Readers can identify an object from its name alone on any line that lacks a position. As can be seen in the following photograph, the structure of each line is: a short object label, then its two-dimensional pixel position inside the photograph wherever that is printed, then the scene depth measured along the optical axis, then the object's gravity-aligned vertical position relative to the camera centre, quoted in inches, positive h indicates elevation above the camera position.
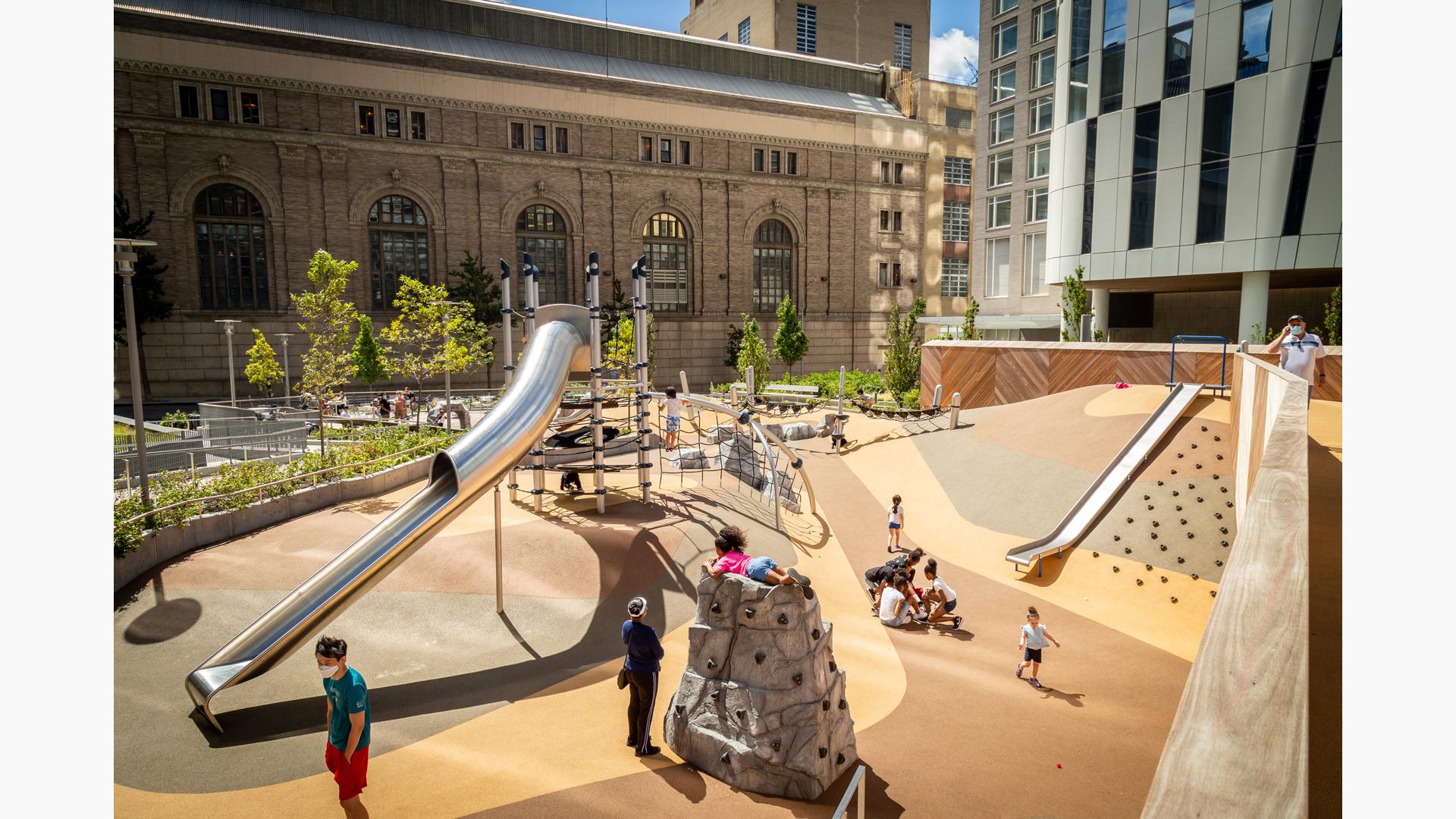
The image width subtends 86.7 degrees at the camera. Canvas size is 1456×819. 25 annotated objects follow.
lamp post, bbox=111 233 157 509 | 423.0 +1.8
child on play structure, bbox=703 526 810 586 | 283.0 -86.5
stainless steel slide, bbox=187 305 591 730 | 308.0 -87.7
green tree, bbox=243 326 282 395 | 1128.2 -44.3
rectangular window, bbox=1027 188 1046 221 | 1733.5 +301.3
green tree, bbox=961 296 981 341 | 1314.0 +27.2
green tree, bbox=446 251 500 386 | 1706.4 +99.5
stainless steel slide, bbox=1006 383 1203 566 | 563.2 -113.0
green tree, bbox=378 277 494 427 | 1083.3 +7.5
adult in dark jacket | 292.7 -127.7
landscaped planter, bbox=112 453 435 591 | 432.5 -123.3
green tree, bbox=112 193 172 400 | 1430.9 +91.9
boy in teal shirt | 230.1 -117.6
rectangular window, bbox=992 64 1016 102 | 1793.8 +597.6
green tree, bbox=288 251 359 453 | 893.2 +25.2
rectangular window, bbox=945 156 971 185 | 2298.2 +499.5
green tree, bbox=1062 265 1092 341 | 1151.0 +50.2
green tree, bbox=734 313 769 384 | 1717.5 -36.5
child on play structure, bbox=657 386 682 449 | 840.9 -85.5
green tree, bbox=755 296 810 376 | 1899.6 -0.7
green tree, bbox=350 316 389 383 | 1208.2 -36.2
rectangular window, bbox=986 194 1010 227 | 1860.2 +306.9
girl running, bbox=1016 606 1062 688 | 379.9 -148.2
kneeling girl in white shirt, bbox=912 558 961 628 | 467.5 -158.7
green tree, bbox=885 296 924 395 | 1429.6 -38.9
